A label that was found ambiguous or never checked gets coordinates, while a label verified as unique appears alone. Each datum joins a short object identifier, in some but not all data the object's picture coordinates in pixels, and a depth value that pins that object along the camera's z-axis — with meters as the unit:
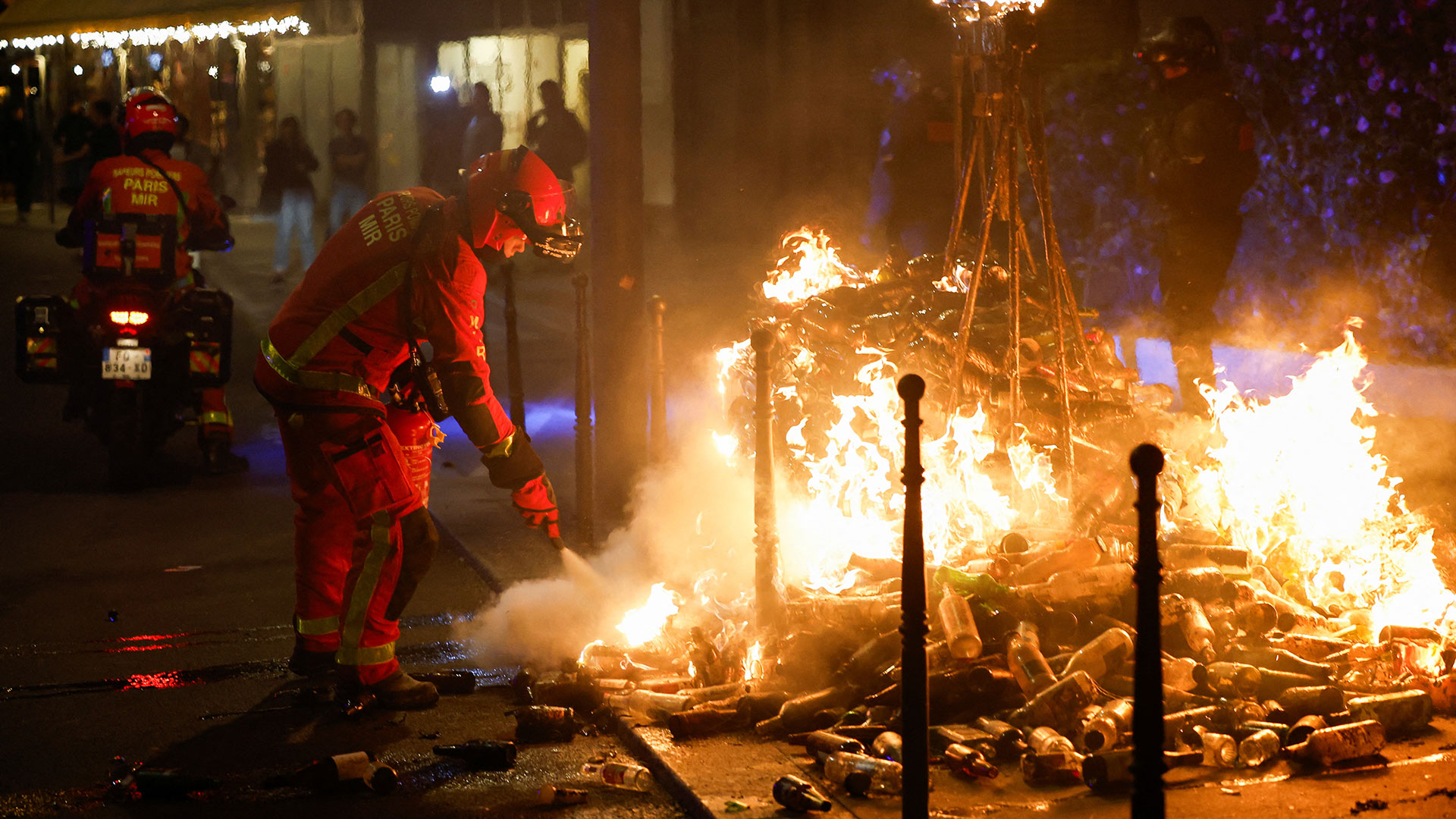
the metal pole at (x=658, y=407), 8.09
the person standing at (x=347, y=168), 15.96
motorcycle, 8.61
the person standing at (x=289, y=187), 16.14
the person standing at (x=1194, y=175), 8.53
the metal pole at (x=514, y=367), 8.21
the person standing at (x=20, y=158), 20.59
